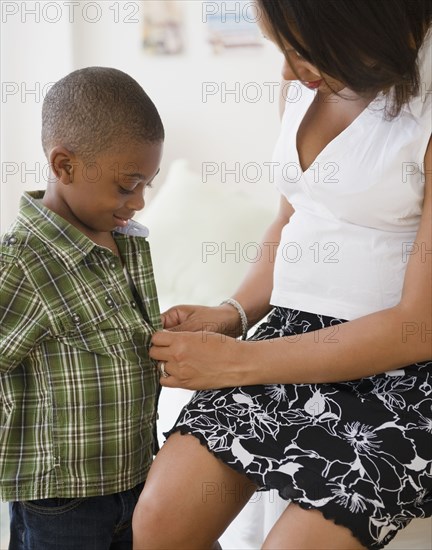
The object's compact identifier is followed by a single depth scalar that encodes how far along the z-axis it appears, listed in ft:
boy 3.97
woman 3.74
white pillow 8.52
